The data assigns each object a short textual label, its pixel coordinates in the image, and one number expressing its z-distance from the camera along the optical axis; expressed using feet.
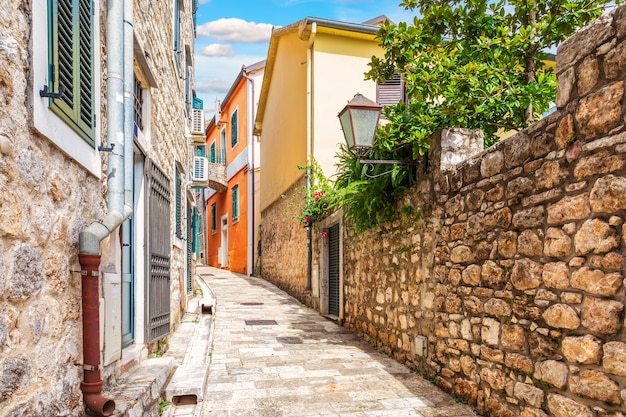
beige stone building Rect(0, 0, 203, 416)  6.41
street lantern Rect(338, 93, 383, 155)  17.62
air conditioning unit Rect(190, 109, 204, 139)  47.01
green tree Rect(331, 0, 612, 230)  17.58
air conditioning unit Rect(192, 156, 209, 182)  47.06
